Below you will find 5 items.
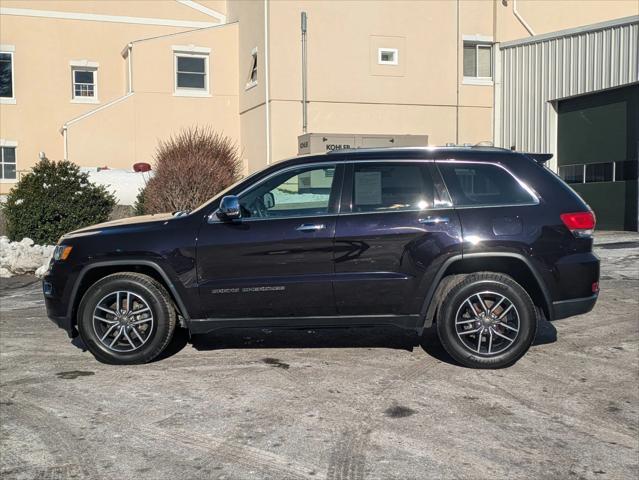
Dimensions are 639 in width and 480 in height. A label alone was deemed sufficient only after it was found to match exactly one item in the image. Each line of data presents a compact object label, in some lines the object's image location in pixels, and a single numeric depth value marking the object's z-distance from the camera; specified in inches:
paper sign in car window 256.4
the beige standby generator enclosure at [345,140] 864.8
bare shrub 601.6
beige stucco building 913.5
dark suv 249.8
